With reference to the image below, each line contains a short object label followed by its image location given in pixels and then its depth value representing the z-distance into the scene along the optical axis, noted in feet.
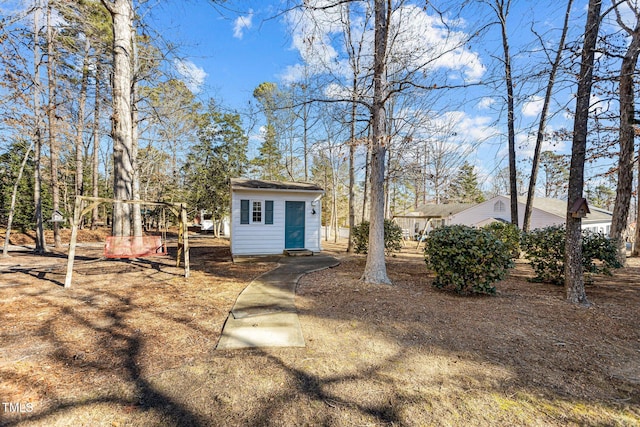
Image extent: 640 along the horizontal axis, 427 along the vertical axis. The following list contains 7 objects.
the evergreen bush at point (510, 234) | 28.30
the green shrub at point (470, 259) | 15.51
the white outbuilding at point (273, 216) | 31.24
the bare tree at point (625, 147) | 15.59
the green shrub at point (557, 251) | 17.92
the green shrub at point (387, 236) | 33.32
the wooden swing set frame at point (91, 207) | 16.63
